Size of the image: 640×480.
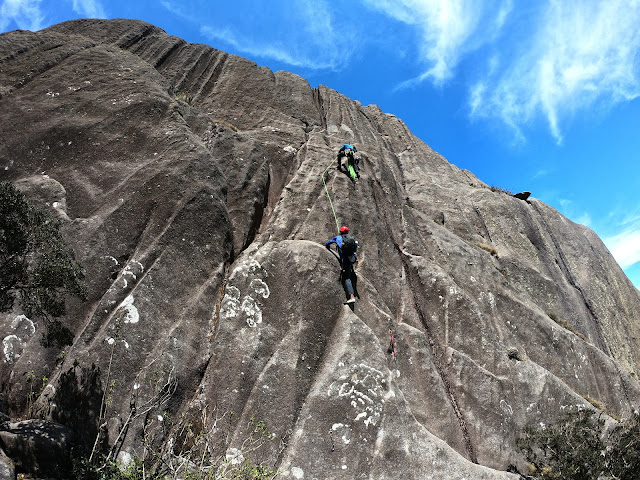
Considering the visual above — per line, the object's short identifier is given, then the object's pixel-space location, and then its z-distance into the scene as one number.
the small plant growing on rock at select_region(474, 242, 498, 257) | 26.14
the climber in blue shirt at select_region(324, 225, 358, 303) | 16.11
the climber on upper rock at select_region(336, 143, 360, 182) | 22.34
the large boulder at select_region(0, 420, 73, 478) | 9.93
